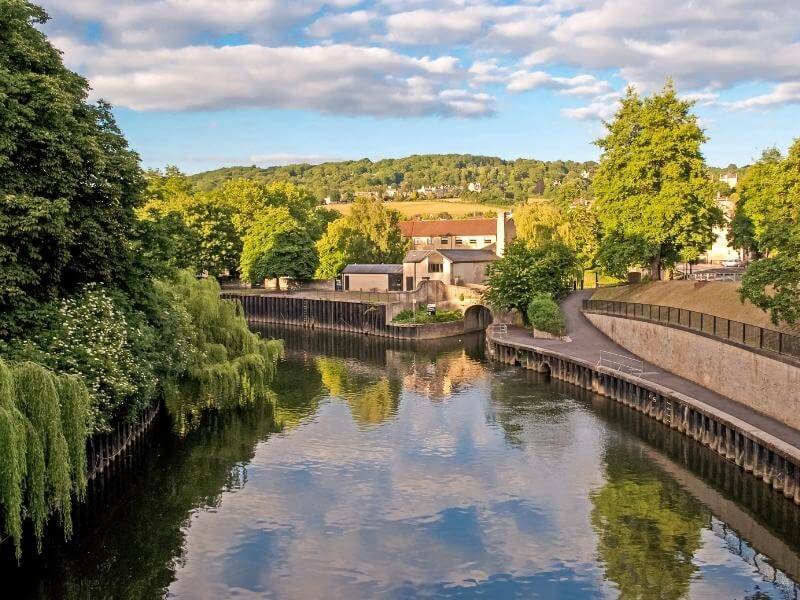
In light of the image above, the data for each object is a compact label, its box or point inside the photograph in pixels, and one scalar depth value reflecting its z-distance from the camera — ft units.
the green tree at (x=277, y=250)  359.46
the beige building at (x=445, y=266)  312.29
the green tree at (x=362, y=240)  366.86
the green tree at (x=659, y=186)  210.38
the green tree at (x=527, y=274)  243.40
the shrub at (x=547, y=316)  221.05
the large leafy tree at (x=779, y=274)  120.57
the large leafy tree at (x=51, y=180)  94.73
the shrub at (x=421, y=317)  284.82
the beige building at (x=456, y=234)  476.54
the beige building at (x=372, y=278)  337.31
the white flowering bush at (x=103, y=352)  95.61
